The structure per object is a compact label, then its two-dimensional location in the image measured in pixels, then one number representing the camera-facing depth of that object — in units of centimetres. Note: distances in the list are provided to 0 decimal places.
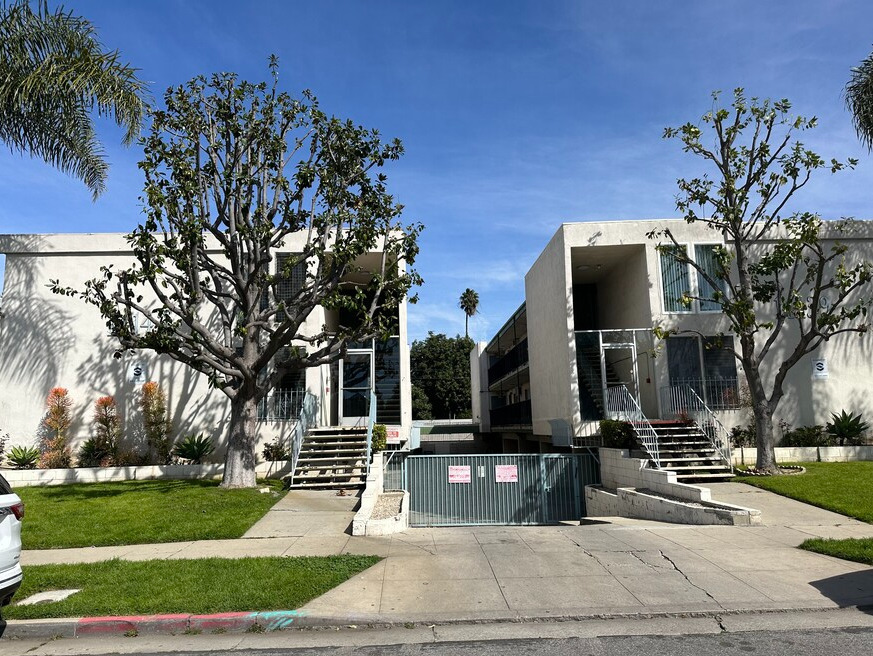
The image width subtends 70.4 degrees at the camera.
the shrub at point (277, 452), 1766
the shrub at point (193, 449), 1769
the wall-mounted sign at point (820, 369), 1819
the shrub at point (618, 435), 1550
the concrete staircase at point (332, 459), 1505
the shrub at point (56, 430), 1783
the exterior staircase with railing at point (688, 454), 1458
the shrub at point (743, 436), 1708
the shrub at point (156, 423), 1798
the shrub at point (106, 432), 1795
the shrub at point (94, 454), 1791
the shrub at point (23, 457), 1761
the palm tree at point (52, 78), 1289
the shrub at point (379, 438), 1638
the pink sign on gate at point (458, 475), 1599
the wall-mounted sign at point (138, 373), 1883
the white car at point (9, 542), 523
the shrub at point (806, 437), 1723
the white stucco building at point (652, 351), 1803
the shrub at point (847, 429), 1716
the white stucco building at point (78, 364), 1853
